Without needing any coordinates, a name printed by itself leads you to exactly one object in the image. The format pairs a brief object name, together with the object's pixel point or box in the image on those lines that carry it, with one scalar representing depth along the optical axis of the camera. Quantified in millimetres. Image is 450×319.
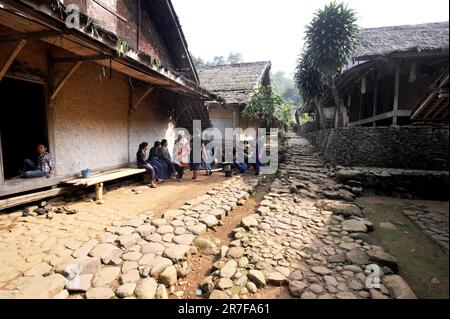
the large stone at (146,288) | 2850
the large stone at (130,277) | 3062
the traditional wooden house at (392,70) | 8359
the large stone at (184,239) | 4035
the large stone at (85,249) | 3428
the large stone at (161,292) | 2895
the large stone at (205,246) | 4074
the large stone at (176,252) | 3586
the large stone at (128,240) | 3802
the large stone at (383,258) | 3572
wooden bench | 5419
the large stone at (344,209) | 5742
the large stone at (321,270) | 3422
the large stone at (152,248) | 3715
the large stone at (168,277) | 3146
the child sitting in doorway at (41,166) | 5094
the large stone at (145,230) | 4189
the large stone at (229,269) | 3329
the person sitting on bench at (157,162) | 8016
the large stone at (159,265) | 3223
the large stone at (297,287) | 3036
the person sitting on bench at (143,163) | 7500
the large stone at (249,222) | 4883
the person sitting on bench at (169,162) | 8457
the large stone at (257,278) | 3225
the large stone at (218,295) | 2936
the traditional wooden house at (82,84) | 3957
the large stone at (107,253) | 3408
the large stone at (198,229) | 4445
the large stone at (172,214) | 4910
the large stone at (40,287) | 2658
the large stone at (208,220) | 4859
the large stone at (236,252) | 3831
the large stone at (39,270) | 2991
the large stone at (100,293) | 2789
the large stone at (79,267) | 3033
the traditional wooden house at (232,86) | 13914
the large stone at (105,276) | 2994
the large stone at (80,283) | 2850
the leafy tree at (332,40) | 11273
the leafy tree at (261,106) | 13336
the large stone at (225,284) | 3084
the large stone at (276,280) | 3252
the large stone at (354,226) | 4834
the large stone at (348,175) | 8062
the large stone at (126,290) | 2834
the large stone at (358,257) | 3681
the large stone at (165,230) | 4297
